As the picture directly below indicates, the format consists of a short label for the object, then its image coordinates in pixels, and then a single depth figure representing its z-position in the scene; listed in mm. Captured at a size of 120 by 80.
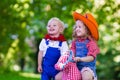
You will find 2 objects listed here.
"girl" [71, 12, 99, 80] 5766
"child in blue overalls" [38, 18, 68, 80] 6109
